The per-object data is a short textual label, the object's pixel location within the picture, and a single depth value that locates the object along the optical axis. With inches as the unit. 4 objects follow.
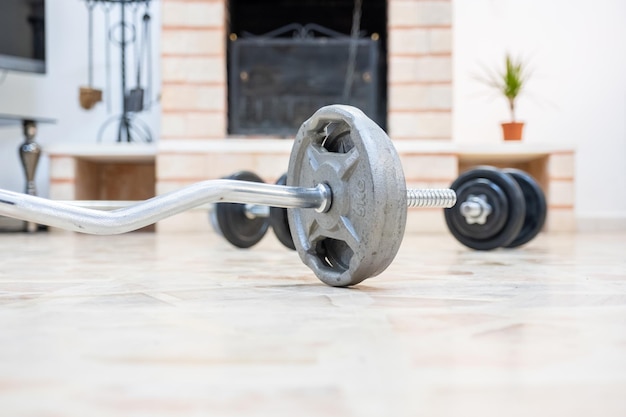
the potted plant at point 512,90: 128.1
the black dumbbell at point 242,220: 76.6
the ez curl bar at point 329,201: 35.5
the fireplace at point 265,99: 123.3
